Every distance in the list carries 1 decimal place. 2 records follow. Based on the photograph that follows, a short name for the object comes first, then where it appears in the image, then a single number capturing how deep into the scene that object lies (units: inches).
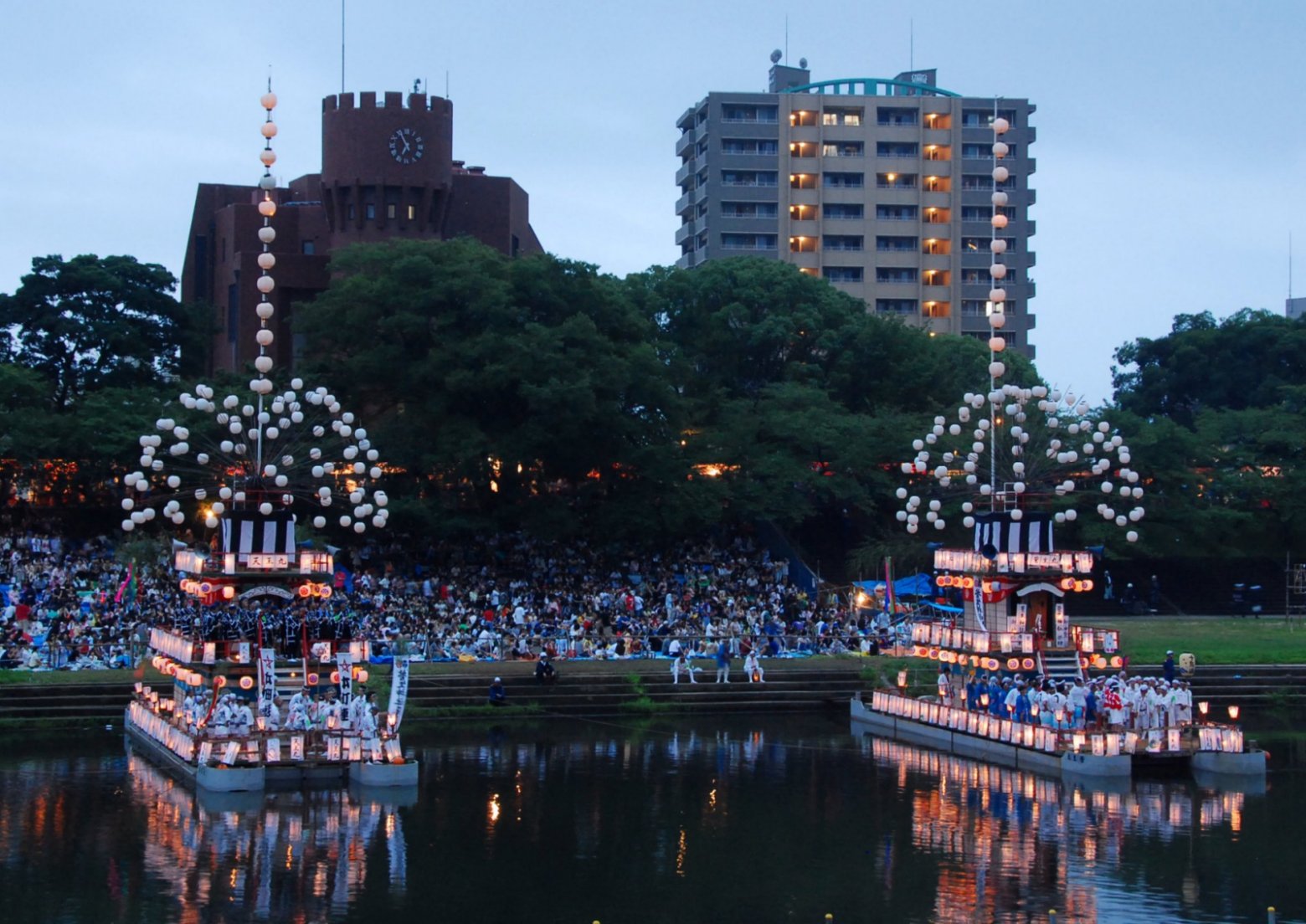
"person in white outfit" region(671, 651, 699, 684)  1884.2
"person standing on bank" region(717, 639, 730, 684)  1902.1
